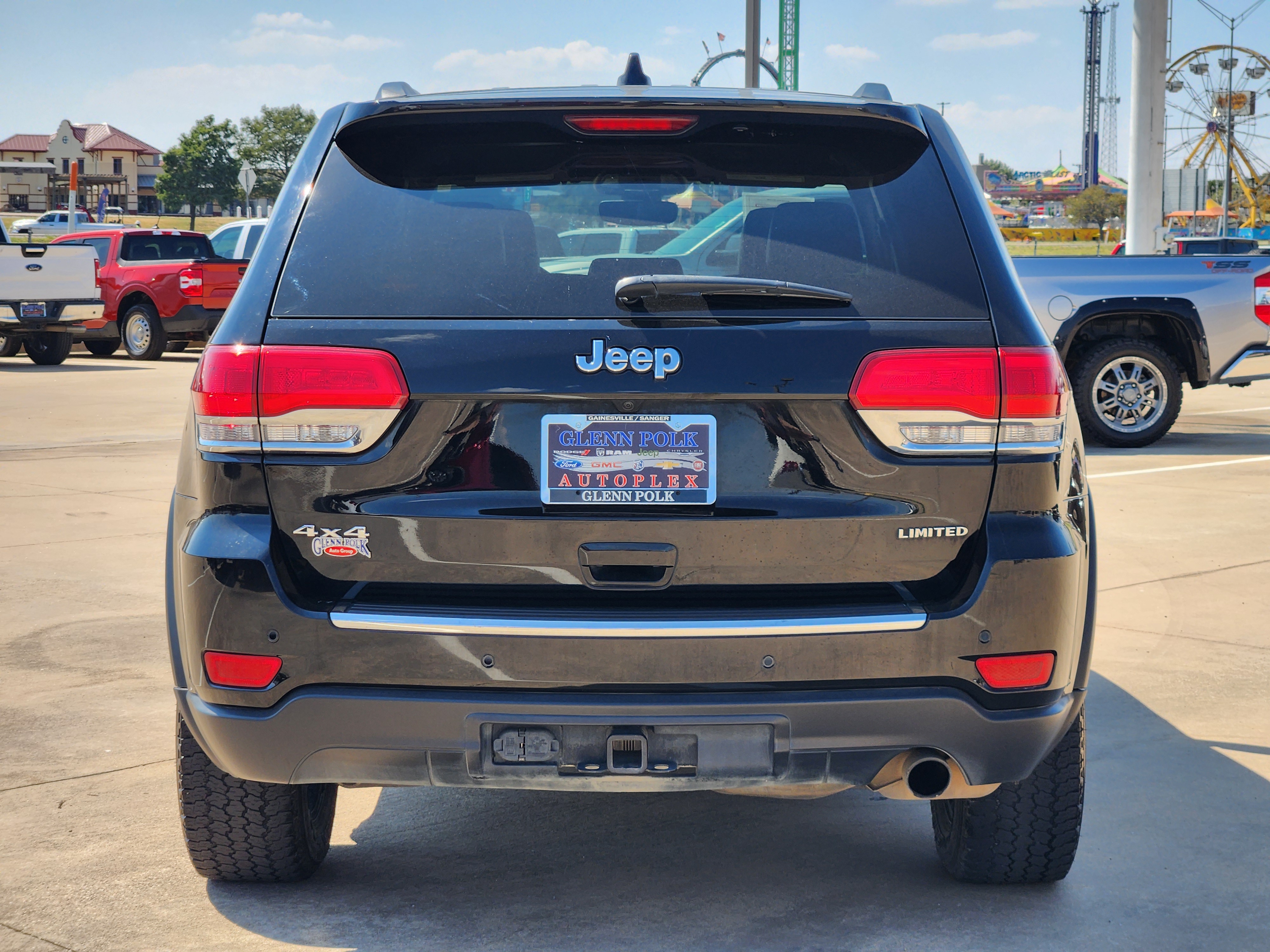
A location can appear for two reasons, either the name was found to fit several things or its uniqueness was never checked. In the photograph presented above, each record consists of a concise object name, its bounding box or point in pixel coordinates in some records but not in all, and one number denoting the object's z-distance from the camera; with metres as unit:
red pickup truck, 21.61
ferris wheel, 79.00
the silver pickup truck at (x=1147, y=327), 11.79
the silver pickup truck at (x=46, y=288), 20.11
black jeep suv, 2.76
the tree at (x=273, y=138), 104.06
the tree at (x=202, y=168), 108.69
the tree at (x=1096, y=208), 124.56
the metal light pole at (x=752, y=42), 16.06
